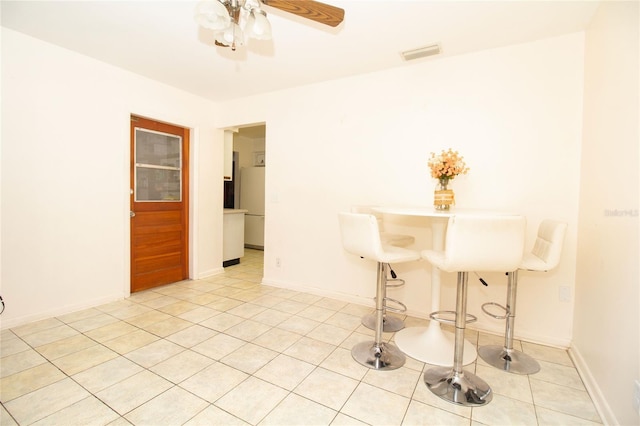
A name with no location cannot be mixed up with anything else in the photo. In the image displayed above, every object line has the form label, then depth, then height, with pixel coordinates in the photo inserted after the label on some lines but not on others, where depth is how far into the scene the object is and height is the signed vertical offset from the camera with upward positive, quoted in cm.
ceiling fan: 147 +103
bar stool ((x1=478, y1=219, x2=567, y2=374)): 189 -62
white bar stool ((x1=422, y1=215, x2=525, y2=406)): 150 -27
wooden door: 340 -9
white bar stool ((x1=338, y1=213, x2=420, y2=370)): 188 -37
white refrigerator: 622 -11
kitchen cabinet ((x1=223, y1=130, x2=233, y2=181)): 461 +72
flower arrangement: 232 +29
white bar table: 208 -110
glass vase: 226 +3
